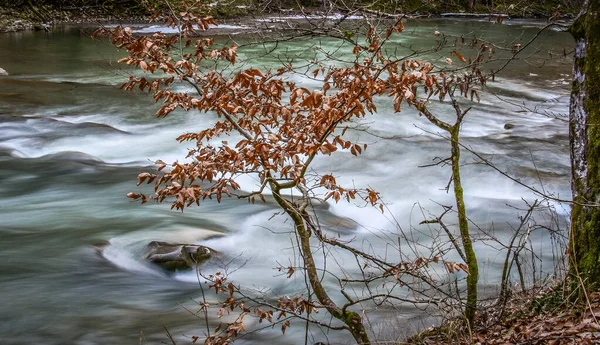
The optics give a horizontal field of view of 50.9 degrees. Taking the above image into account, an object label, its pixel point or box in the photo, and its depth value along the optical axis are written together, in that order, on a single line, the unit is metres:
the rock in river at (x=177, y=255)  7.38
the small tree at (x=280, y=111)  4.26
